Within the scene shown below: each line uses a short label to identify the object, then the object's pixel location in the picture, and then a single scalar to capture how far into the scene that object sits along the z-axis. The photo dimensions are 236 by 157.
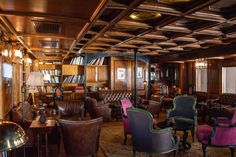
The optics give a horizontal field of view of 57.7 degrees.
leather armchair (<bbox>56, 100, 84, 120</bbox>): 5.85
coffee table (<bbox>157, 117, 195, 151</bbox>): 4.14
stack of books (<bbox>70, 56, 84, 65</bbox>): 8.83
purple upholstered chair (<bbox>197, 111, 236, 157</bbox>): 3.71
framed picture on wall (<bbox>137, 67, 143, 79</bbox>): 9.72
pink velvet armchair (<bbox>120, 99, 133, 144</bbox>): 4.70
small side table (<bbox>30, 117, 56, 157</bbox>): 3.49
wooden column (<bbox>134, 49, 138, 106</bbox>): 7.11
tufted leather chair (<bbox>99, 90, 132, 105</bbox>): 8.13
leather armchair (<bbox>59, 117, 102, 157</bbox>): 3.34
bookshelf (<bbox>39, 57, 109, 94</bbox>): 8.88
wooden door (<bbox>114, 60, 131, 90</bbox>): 9.27
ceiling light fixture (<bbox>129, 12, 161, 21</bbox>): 3.22
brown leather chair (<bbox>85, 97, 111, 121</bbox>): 6.61
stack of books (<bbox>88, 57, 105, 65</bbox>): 9.03
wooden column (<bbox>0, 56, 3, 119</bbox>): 3.85
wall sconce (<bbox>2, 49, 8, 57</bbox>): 4.09
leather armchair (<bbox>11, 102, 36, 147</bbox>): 4.06
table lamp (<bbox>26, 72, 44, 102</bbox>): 4.03
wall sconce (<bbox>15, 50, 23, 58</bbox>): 5.01
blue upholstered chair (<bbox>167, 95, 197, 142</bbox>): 5.34
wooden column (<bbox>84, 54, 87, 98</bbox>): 8.42
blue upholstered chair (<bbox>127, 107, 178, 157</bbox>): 3.43
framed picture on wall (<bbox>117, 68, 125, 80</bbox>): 9.32
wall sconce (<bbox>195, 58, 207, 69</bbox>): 6.86
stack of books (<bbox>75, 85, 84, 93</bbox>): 8.64
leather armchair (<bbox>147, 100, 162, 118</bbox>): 7.06
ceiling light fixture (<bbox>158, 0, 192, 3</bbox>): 2.63
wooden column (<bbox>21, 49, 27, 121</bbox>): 6.60
